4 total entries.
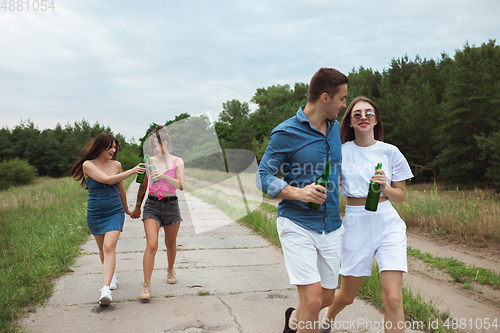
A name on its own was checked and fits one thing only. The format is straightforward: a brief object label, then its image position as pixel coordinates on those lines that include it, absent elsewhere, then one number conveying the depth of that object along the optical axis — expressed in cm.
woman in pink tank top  438
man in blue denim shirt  255
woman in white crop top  275
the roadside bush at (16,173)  5869
